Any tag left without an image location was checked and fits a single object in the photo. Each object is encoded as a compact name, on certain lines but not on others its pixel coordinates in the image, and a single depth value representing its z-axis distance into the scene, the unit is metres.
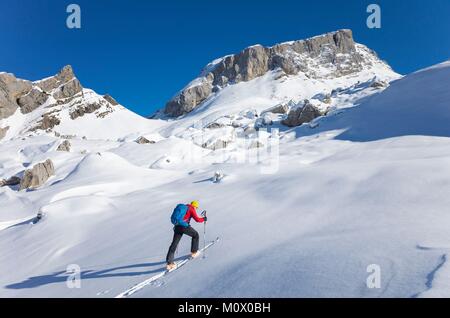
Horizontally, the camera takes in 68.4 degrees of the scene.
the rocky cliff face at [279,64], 121.50
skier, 7.73
